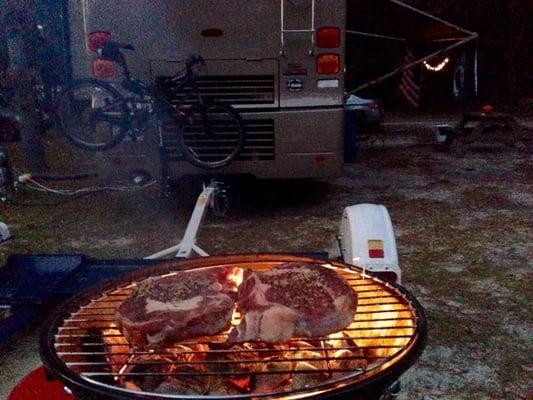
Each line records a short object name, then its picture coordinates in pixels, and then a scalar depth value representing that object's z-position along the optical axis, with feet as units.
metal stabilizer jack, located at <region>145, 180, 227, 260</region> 15.94
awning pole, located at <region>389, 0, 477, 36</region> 41.84
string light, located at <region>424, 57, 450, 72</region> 69.00
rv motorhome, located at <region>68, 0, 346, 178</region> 22.77
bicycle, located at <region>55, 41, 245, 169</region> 22.45
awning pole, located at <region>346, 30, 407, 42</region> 45.65
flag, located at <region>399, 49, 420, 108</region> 73.05
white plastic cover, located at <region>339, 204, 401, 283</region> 11.27
